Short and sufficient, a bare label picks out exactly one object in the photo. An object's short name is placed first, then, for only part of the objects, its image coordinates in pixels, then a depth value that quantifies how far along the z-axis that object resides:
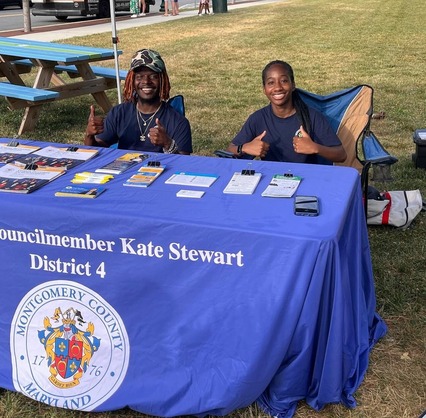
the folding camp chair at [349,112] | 3.91
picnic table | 6.14
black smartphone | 2.14
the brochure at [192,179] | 2.47
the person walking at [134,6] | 15.58
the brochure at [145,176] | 2.47
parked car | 22.08
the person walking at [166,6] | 19.72
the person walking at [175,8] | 19.57
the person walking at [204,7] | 19.44
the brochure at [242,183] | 2.38
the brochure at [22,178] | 2.39
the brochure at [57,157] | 2.71
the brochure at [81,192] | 2.31
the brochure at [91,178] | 2.50
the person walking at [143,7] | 19.81
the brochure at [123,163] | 2.66
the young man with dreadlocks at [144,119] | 3.34
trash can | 19.78
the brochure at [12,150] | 2.81
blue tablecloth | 2.07
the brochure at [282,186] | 2.34
